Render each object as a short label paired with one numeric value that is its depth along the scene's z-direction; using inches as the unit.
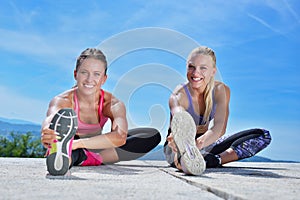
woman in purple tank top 106.5
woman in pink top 99.8
